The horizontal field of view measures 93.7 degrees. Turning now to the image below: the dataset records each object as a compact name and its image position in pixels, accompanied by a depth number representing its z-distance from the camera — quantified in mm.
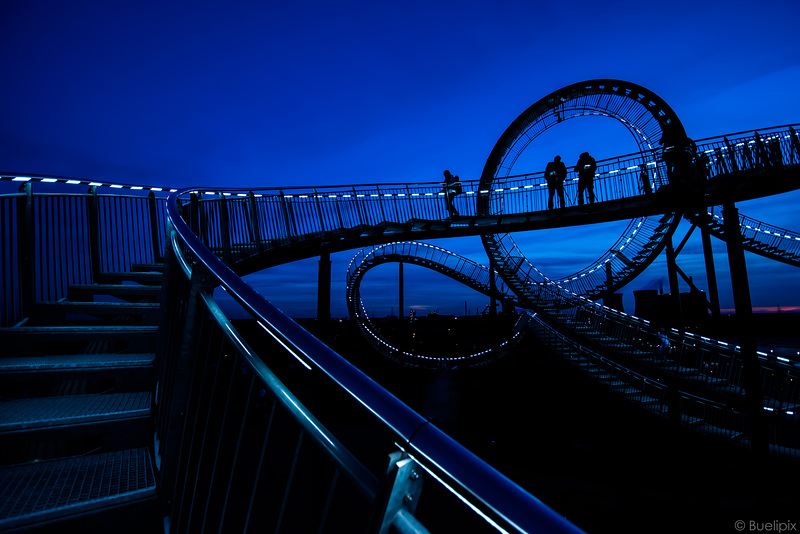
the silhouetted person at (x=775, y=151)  9670
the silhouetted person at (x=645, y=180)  11614
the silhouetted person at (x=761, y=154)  9711
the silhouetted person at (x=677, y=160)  10570
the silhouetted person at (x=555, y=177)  13398
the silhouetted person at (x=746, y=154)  10097
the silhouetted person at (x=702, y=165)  10289
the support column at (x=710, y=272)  10555
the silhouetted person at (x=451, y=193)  14011
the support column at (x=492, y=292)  17000
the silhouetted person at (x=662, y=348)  10088
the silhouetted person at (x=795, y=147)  9359
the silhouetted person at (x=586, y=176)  12891
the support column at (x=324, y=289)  11680
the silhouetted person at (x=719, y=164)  10422
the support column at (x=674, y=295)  12188
